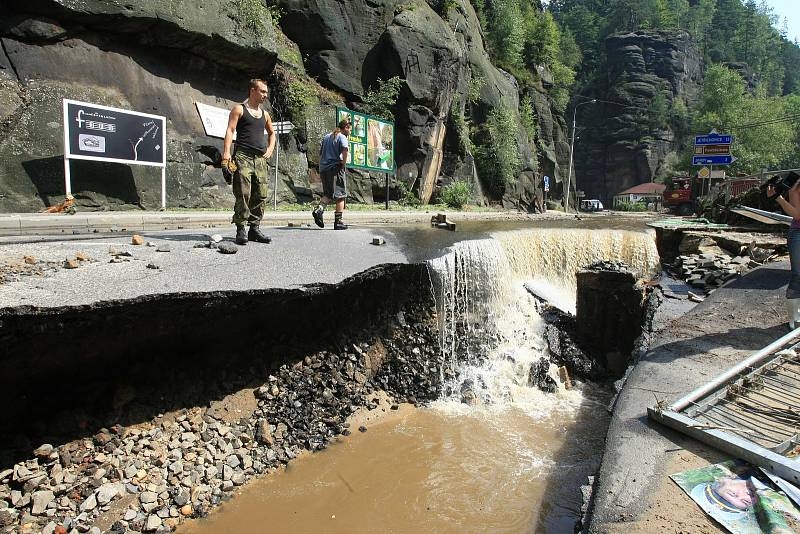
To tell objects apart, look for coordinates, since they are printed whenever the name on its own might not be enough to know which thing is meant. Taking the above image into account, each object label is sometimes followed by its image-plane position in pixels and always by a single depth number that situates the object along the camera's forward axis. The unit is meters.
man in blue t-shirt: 8.04
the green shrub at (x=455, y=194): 21.77
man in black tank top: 5.61
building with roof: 48.23
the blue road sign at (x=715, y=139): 19.98
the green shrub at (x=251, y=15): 14.84
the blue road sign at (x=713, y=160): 19.84
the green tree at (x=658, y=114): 53.66
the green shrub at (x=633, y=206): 44.94
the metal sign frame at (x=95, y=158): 10.32
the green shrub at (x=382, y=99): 19.64
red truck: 34.12
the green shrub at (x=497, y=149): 26.48
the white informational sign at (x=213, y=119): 13.09
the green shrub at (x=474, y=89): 25.81
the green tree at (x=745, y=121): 43.06
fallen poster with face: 2.13
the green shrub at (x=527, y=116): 33.62
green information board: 16.28
